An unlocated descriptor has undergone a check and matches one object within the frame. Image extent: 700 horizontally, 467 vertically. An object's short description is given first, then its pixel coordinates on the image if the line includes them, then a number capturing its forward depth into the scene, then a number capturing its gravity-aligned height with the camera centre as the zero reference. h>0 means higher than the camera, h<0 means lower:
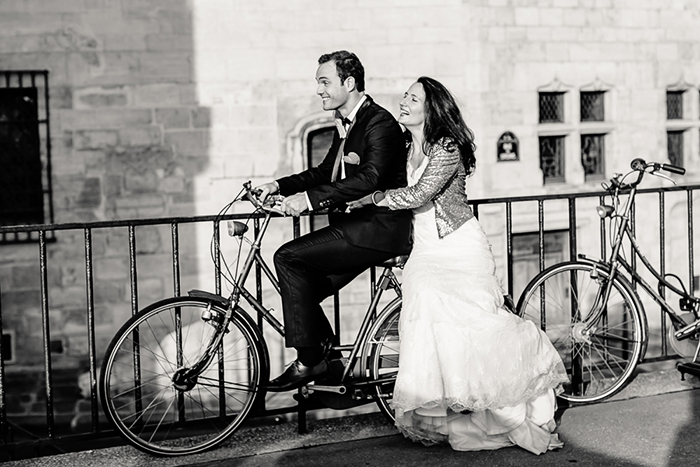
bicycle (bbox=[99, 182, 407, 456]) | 4.13 -0.62
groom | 4.12 -0.03
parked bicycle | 4.92 -0.52
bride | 4.14 -0.49
